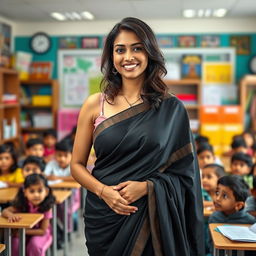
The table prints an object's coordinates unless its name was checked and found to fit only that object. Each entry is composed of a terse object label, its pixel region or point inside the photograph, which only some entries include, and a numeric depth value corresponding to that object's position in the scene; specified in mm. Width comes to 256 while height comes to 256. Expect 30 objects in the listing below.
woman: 1533
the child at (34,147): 5055
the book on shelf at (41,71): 7242
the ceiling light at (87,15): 6441
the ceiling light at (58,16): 6473
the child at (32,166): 3936
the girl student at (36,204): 3113
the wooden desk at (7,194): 3350
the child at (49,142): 6184
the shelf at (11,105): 6348
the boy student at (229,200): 2711
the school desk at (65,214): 3361
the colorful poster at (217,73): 7000
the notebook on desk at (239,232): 2176
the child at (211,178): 3645
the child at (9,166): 4270
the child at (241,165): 4324
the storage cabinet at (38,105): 7137
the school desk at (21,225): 2578
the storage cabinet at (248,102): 6625
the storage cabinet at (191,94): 6801
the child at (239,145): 5383
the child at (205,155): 4598
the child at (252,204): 2856
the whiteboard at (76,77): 7293
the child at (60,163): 4586
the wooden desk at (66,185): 3886
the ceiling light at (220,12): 6230
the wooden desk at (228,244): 2127
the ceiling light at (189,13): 6275
